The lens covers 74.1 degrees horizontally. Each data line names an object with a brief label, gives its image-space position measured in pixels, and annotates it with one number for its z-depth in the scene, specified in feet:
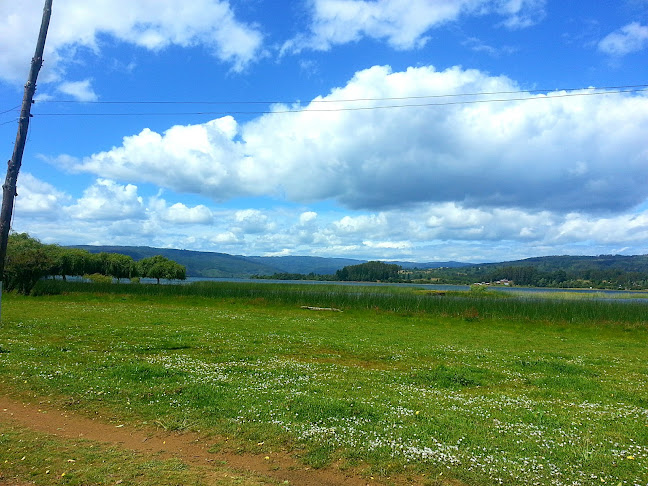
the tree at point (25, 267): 139.45
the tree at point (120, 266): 308.81
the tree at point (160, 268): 327.88
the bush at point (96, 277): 253.94
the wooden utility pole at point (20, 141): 51.83
